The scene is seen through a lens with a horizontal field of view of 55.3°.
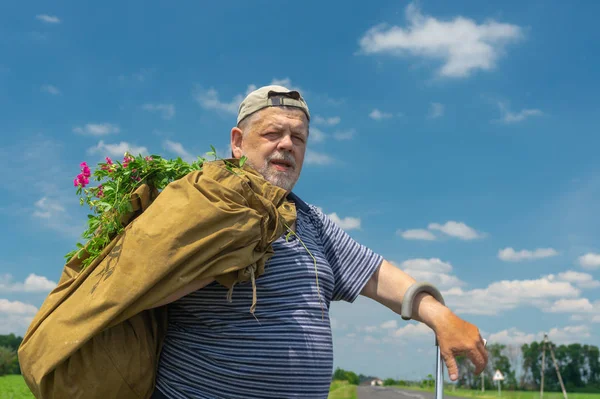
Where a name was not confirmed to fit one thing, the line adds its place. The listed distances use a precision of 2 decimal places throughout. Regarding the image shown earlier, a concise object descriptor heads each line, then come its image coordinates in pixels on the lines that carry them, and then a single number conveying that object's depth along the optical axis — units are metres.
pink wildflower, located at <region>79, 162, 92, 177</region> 2.37
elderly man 2.14
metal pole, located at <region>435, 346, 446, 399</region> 2.26
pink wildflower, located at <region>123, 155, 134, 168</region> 2.24
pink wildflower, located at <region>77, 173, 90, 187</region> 2.36
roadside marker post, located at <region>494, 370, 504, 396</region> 41.10
